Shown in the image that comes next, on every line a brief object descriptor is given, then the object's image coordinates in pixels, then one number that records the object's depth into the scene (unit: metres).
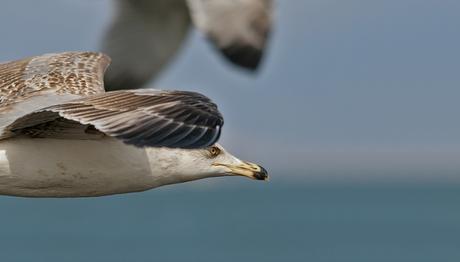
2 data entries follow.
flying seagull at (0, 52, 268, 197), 14.91
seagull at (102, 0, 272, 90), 32.19
